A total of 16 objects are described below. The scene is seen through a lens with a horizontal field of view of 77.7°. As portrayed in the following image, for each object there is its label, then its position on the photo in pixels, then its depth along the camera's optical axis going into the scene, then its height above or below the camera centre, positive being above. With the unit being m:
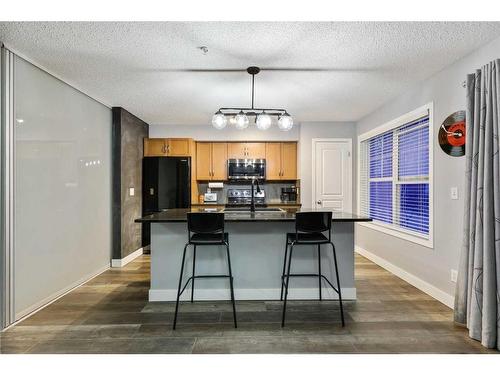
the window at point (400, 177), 3.68 +0.11
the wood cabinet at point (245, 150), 6.03 +0.65
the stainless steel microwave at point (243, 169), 5.92 +0.28
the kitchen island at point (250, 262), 3.23 -0.82
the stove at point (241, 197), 6.11 -0.27
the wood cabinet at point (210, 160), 6.04 +0.45
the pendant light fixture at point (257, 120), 3.10 +0.64
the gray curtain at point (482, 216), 2.29 -0.24
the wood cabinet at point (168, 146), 5.78 +0.69
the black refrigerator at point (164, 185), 5.60 -0.03
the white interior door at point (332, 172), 5.75 +0.22
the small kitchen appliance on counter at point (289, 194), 6.03 -0.20
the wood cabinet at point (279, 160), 6.05 +0.47
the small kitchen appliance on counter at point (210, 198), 5.96 -0.28
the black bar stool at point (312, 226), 2.75 -0.38
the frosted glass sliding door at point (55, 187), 2.81 -0.05
